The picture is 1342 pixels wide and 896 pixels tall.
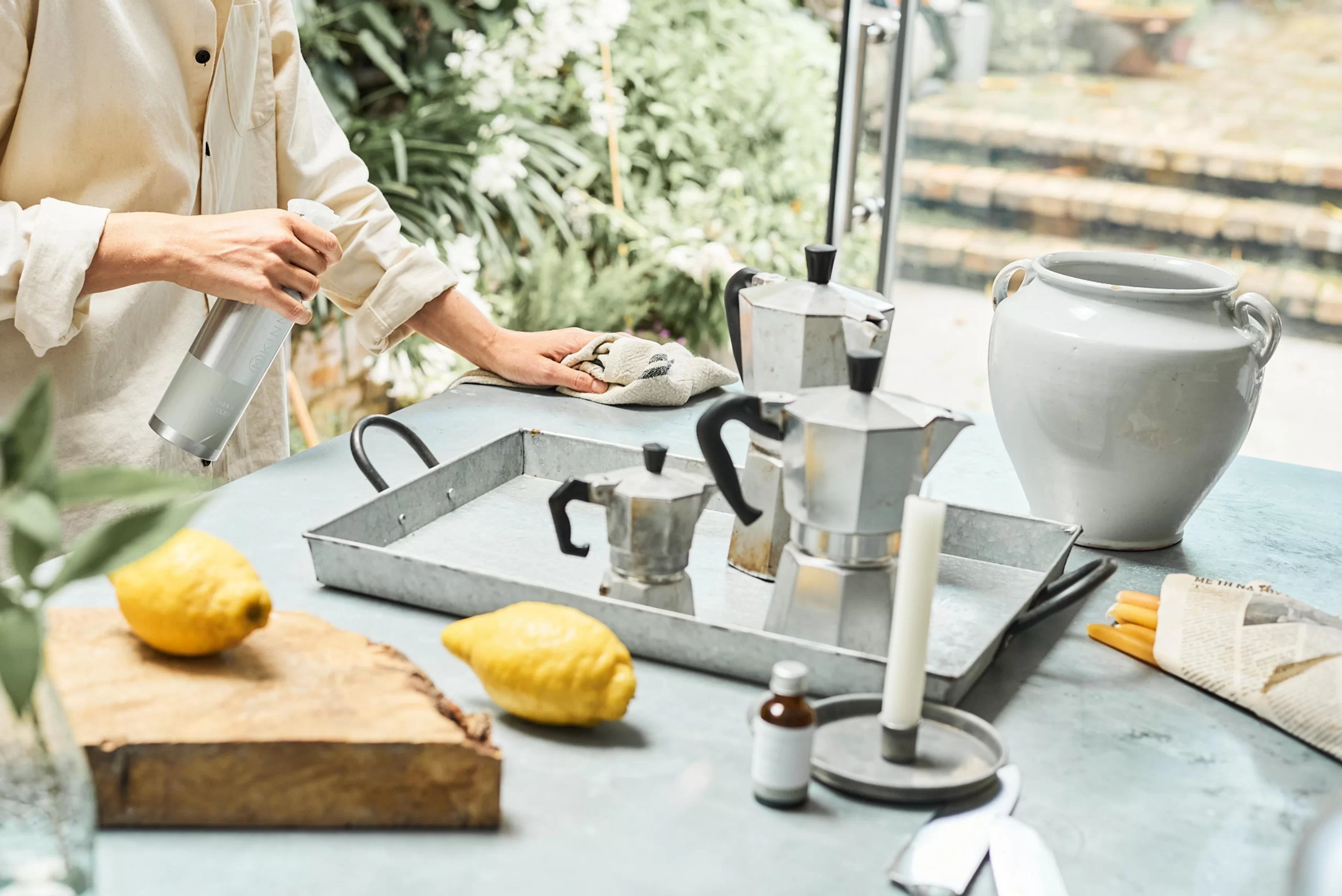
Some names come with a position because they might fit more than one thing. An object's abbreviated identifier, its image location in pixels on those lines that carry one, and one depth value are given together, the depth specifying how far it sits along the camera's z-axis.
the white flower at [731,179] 4.14
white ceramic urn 1.19
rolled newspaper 0.96
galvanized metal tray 0.99
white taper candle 0.78
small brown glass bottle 0.80
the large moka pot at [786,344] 1.16
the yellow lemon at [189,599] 0.87
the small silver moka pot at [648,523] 1.00
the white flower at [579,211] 3.95
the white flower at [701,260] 3.80
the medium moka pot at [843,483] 0.94
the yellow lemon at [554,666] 0.88
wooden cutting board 0.78
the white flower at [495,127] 3.53
